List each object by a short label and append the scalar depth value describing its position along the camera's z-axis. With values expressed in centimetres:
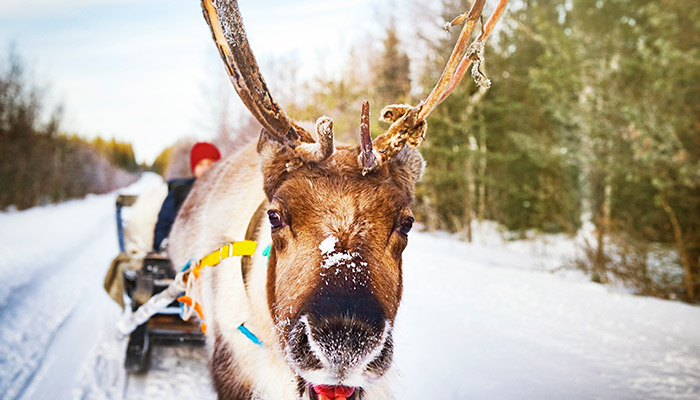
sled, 408
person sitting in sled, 430
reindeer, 144
